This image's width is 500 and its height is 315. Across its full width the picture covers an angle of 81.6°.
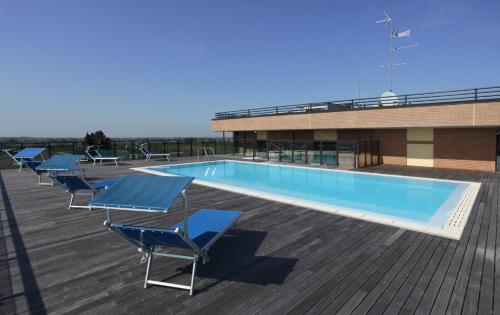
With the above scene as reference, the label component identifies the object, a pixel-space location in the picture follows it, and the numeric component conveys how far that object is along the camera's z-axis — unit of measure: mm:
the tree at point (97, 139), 20016
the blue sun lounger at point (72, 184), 6707
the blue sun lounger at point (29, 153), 12464
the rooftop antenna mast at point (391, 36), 20250
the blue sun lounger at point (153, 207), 3027
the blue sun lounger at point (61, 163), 8680
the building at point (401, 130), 12922
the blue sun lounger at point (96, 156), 16433
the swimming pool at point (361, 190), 5987
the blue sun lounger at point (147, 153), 19008
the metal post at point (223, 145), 24934
